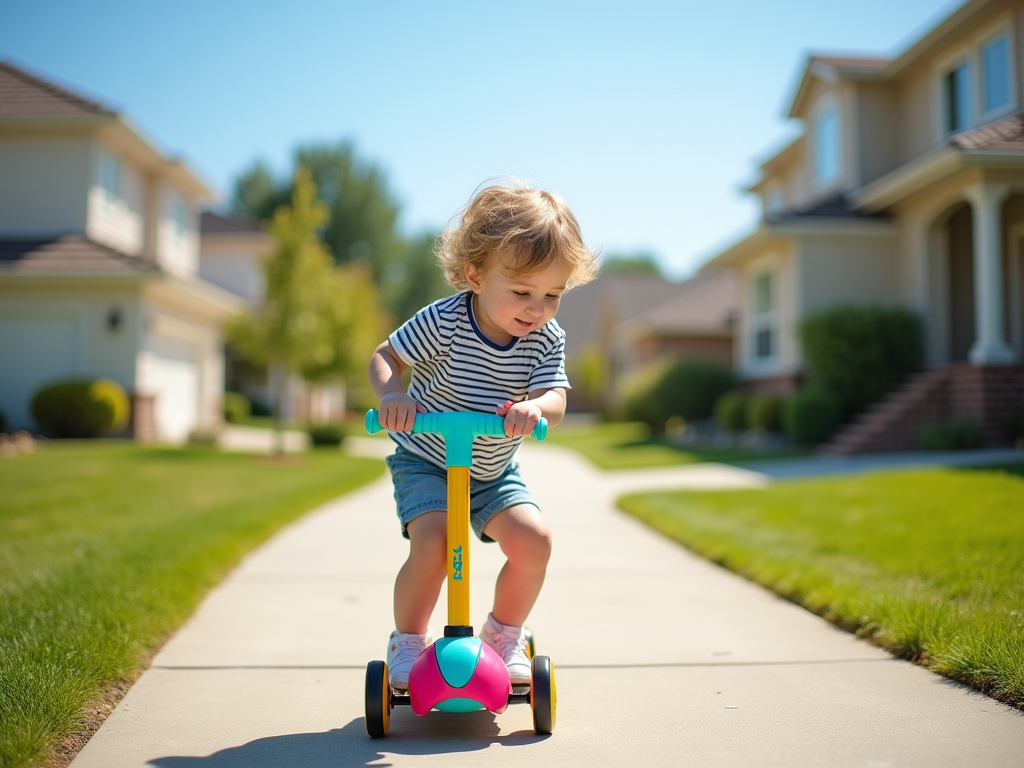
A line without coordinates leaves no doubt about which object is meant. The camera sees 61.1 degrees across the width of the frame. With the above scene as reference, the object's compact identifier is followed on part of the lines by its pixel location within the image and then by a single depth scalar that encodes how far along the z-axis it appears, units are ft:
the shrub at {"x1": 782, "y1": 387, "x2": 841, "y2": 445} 42.80
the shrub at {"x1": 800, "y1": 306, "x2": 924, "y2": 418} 43.62
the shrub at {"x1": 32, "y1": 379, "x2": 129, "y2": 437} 50.65
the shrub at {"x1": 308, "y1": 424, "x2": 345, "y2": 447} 57.82
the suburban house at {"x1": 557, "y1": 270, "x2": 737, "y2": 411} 87.71
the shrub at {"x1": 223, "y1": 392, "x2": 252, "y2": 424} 81.76
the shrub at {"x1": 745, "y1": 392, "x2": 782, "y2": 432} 47.57
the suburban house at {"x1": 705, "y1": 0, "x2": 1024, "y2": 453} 38.01
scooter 7.97
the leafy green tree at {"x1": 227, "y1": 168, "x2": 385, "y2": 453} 50.39
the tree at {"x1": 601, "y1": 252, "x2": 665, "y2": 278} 268.95
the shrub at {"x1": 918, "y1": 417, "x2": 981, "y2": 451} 35.88
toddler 8.90
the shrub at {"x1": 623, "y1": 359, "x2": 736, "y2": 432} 61.26
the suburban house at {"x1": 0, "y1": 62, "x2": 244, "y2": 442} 53.67
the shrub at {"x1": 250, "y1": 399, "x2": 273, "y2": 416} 95.86
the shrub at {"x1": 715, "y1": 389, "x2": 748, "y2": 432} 52.65
